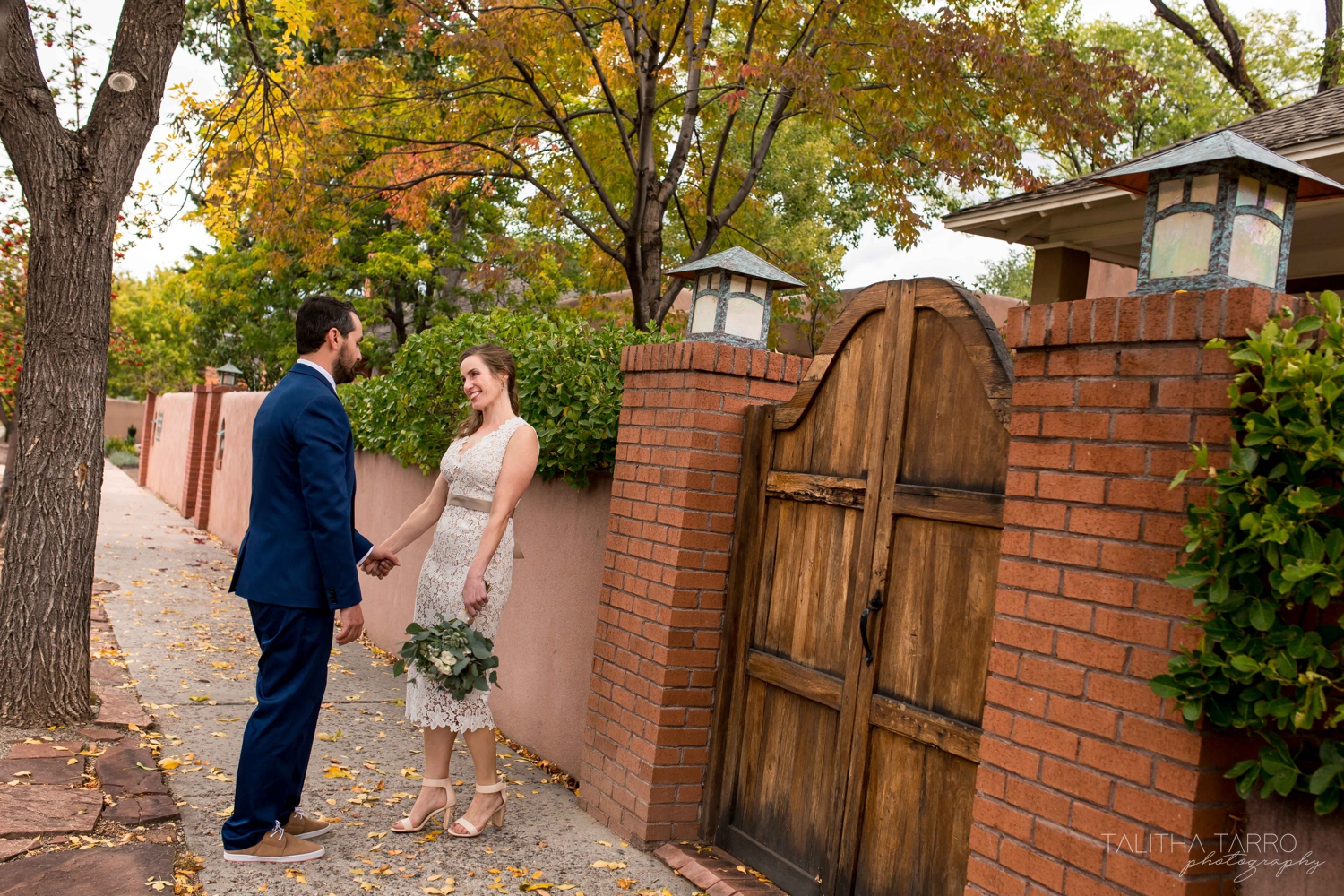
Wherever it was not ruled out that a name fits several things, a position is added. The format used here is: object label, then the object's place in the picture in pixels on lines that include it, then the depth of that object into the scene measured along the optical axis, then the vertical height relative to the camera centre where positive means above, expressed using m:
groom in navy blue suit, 4.08 -0.73
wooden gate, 3.40 -0.53
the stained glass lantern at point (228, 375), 19.69 +0.23
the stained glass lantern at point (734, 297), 4.69 +0.63
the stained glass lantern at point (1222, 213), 2.59 +0.69
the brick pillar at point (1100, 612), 2.45 -0.32
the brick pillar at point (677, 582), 4.58 -0.63
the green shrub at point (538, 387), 5.73 +0.18
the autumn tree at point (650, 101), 9.46 +3.20
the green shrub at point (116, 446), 40.61 -2.73
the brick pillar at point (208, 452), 18.23 -1.14
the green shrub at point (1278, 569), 2.16 -0.14
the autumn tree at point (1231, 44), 15.37 +6.58
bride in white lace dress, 4.52 -0.63
